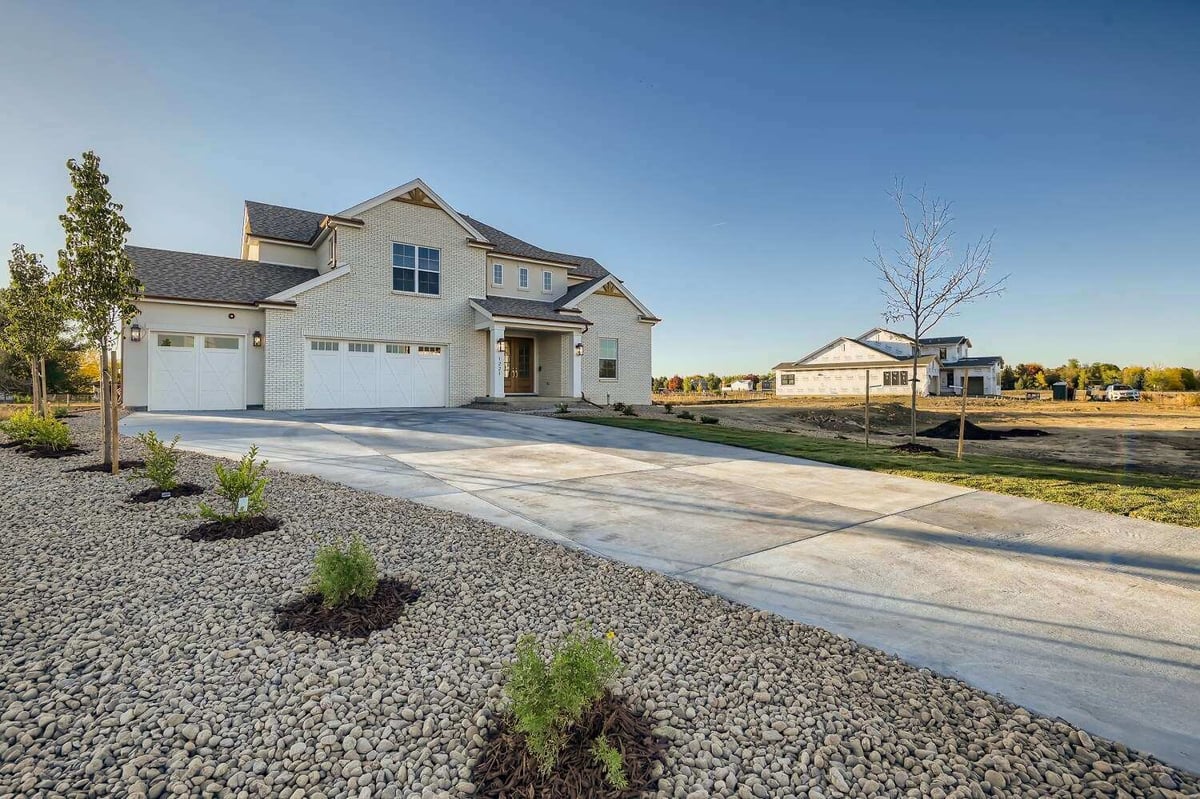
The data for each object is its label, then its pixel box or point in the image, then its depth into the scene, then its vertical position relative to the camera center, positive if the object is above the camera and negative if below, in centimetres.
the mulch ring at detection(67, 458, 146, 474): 706 -113
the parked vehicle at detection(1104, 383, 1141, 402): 4195 +3
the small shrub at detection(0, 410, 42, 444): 916 -80
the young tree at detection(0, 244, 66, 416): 1162 +158
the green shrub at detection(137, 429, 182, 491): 556 -87
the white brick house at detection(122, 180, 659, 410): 1580 +234
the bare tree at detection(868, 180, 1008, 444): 1142 +283
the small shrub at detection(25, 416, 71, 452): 845 -83
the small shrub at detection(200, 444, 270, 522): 467 -95
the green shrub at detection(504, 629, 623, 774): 186 -112
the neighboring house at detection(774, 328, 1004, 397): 4328 +221
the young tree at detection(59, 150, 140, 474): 661 +158
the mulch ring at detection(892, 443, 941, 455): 1109 -123
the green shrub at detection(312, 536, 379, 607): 317 -116
